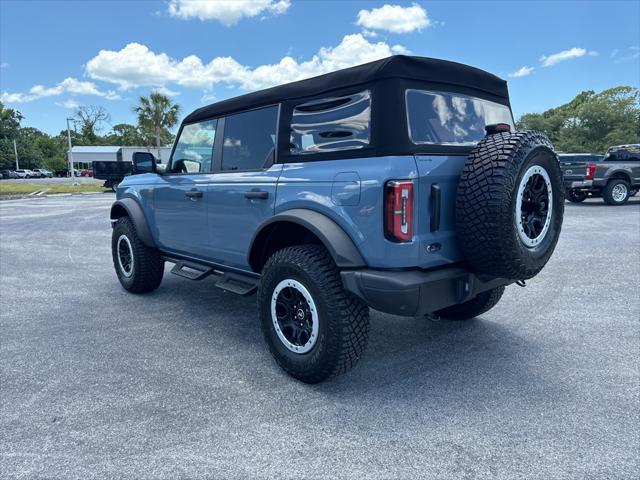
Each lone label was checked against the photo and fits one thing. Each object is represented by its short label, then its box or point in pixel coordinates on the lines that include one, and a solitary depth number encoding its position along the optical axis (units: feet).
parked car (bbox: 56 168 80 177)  236.49
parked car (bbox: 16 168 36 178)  188.69
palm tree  132.16
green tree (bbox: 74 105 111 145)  279.63
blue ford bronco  8.46
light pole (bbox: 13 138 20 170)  201.98
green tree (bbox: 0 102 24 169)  196.65
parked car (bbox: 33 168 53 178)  208.61
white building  225.15
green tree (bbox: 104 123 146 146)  273.87
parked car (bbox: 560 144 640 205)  45.88
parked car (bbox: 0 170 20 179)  183.32
